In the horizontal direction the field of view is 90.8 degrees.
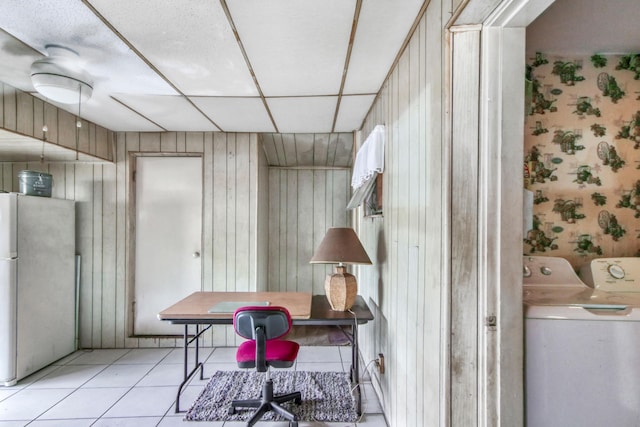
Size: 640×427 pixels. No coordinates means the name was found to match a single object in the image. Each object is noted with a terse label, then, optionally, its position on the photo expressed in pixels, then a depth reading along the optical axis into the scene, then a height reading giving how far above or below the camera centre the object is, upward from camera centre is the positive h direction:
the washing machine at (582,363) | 1.02 -0.48
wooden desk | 2.21 -0.72
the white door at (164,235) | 3.57 -0.23
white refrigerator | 2.65 -0.63
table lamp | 2.34 -0.33
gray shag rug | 2.27 -1.44
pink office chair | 1.97 -0.92
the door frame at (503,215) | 1.07 +0.00
